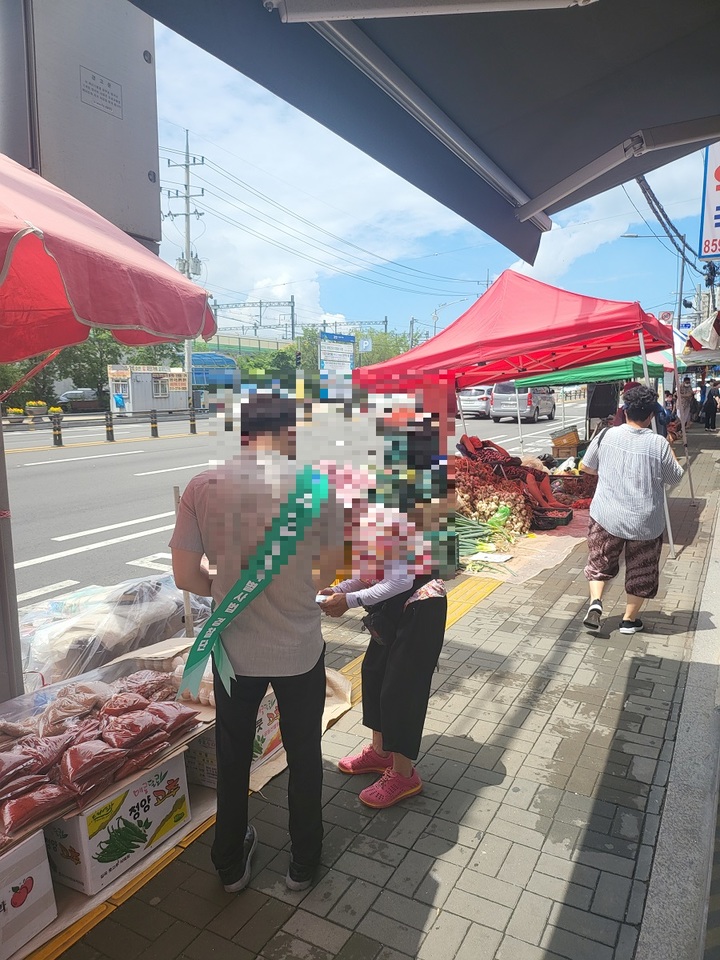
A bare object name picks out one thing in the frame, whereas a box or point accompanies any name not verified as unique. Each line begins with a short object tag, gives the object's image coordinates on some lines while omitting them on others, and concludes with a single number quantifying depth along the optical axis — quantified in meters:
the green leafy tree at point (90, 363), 32.66
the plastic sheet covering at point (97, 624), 3.68
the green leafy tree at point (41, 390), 32.84
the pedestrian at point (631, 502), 4.59
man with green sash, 1.96
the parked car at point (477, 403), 31.86
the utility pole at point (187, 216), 40.20
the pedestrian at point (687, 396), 22.01
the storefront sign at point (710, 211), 8.55
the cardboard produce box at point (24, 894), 2.09
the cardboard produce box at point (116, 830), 2.30
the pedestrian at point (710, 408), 22.70
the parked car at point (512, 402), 29.48
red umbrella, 1.85
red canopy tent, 6.13
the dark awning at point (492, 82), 1.81
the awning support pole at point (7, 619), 2.95
